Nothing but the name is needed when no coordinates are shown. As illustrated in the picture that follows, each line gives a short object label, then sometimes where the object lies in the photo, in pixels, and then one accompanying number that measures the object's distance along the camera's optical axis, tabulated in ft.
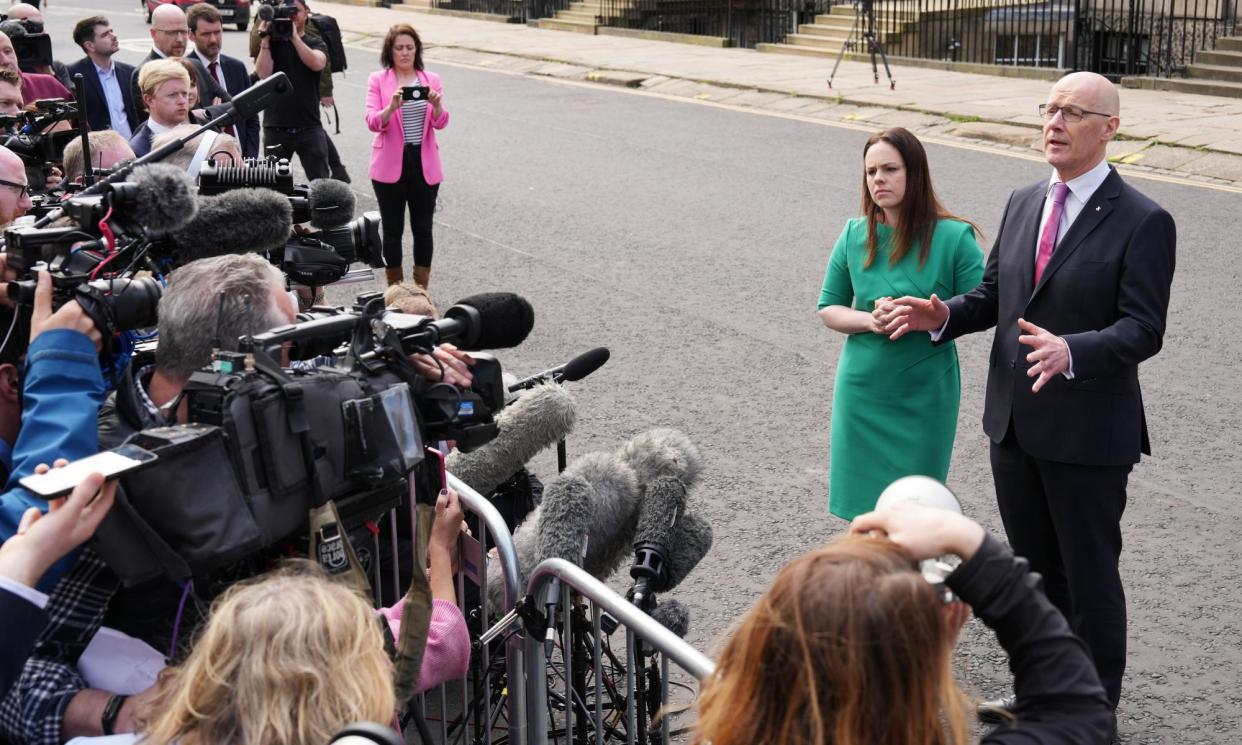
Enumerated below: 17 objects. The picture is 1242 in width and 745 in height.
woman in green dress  16.19
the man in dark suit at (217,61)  33.88
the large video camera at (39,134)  20.42
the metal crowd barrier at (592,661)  10.53
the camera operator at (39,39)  34.47
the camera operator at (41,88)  32.89
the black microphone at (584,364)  13.61
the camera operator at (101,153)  19.88
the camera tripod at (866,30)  60.85
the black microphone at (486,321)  10.78
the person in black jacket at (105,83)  33.06
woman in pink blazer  30.78
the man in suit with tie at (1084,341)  13.91
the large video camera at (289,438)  8.59
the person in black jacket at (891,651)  6.61
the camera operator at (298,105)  36.40
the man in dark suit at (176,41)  33.37
